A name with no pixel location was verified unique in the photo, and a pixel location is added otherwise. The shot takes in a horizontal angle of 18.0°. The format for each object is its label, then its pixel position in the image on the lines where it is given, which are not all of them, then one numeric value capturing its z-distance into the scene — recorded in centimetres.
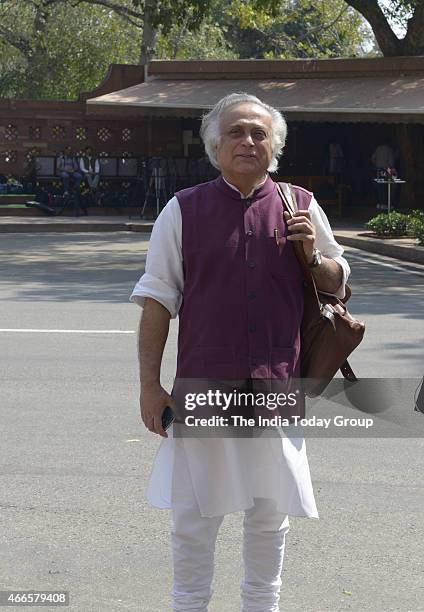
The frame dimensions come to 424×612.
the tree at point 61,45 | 4838
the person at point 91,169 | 3136
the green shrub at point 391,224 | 2328
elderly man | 403
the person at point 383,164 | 3136
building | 2845
